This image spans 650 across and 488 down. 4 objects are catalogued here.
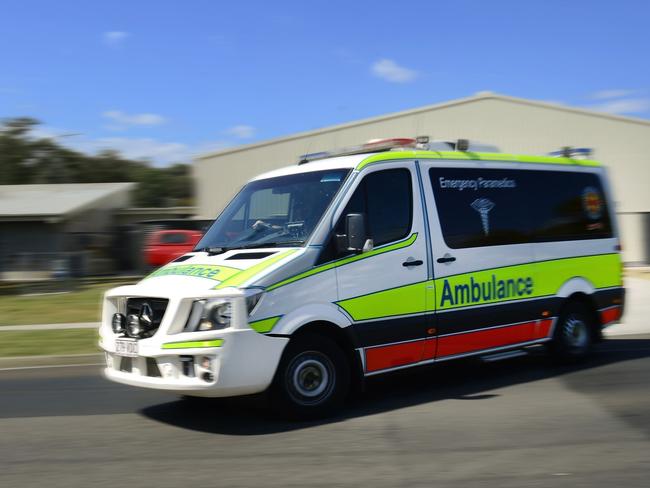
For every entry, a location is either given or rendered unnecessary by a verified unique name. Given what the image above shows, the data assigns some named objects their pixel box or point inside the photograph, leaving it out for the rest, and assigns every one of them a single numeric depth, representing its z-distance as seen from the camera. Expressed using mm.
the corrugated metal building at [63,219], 26625
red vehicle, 23656
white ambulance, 5902
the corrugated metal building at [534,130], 28797
